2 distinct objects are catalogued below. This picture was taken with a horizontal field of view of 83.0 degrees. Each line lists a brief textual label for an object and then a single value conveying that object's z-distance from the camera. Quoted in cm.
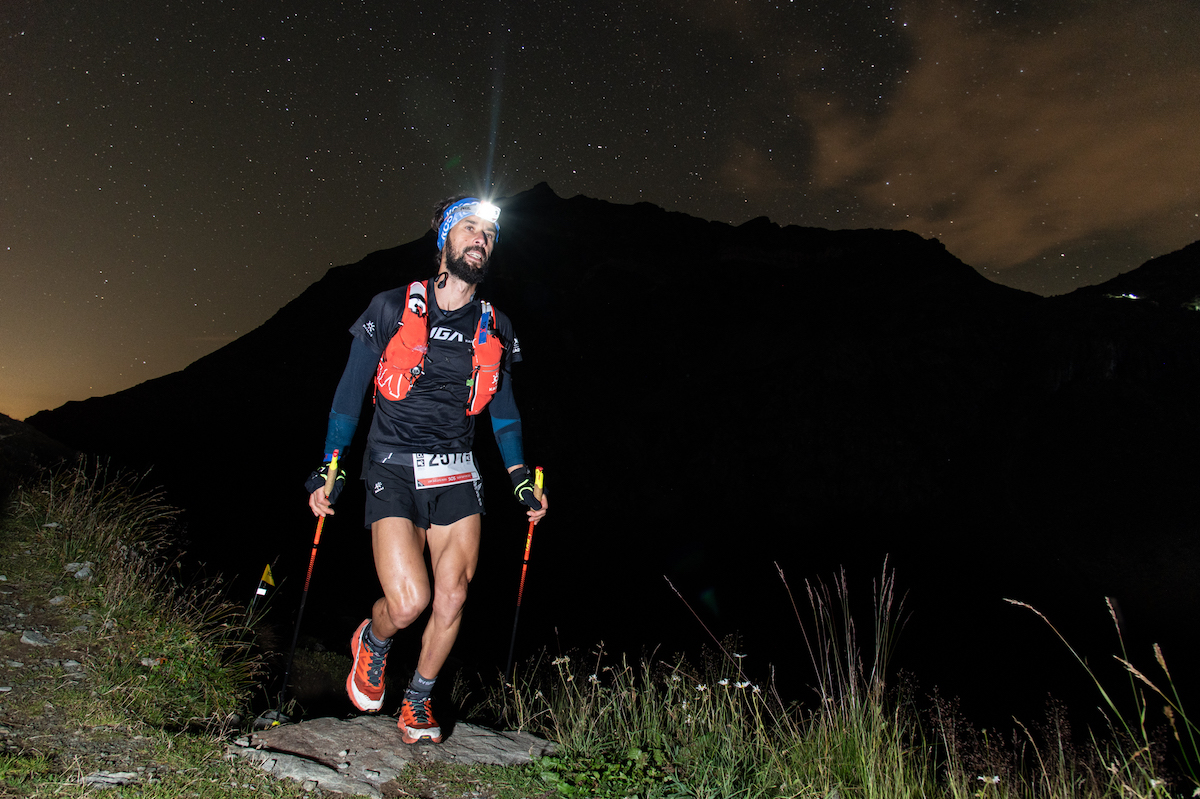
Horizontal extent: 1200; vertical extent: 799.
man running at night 357
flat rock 283
